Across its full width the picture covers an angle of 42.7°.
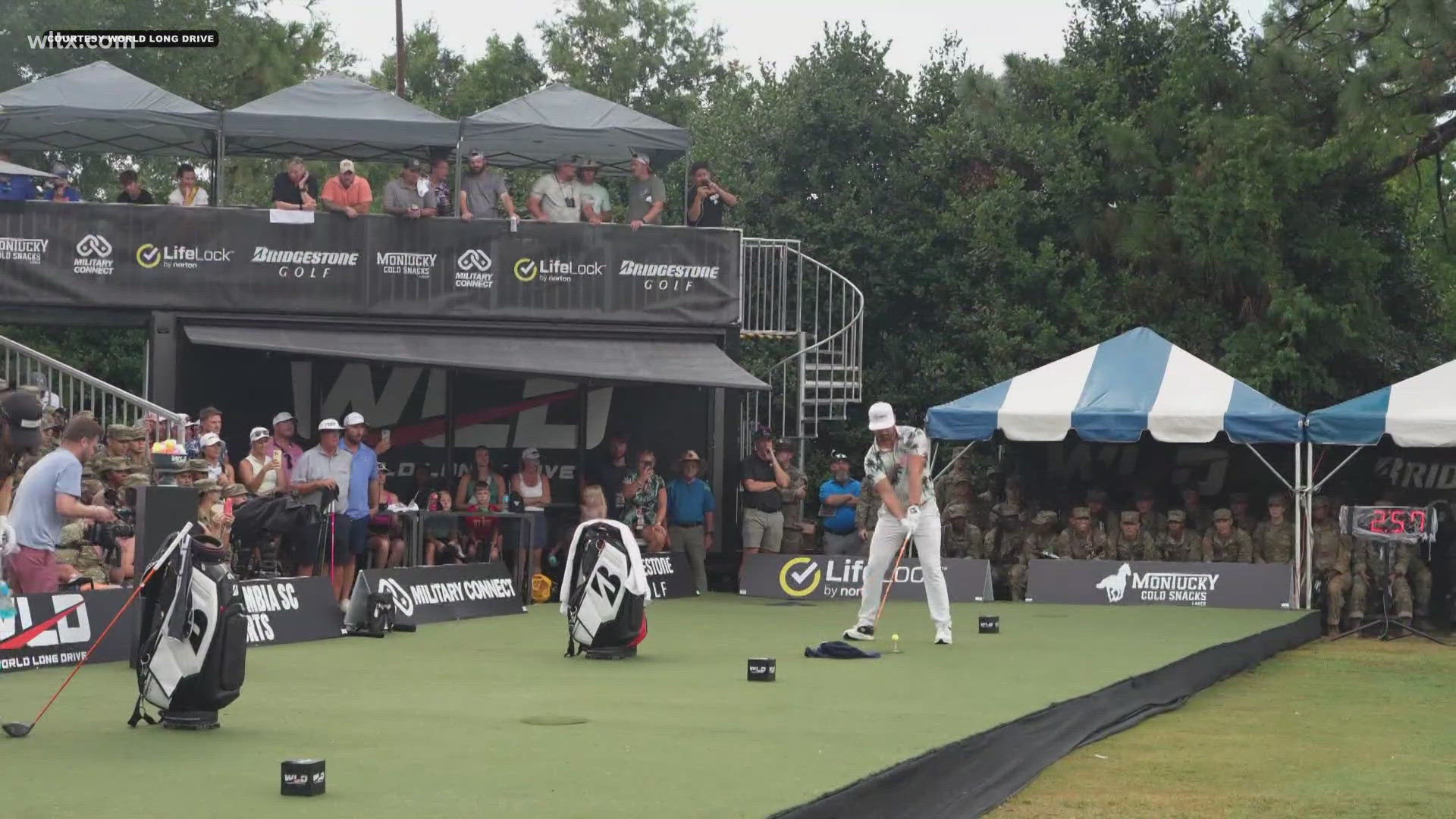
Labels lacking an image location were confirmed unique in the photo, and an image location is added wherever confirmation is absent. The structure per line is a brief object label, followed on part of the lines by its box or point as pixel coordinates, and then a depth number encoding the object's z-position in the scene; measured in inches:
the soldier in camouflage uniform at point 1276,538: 815.1
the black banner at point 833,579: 816.9
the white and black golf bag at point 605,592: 491.5
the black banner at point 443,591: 612.7
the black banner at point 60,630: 454.9
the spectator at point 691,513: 843.4
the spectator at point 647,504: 826.2
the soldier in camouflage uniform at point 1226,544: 820.6
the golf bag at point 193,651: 346.3
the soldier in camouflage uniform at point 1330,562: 751.7
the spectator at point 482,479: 785.6
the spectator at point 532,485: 816.3
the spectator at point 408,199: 821.9
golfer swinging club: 554.3
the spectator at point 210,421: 663.1
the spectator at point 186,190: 824.3
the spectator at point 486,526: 764.6
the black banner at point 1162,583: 776.9
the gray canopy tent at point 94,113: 802.2
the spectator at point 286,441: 687.1
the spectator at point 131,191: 819.4
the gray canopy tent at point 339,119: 816.3
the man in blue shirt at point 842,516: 868.6
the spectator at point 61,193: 812.0
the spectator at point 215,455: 624.7
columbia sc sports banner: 543.2
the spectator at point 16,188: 787.4
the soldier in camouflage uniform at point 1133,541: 837.2
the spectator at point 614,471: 855.1
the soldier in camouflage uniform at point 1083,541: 847.1
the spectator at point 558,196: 855.1
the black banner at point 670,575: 796.0
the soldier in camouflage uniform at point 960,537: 865.5
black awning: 783.1
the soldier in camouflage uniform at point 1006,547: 859.4
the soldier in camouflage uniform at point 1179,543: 834.8
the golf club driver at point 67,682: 332.8
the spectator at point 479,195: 844.6
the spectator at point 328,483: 629.9
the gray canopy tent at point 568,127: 840.3
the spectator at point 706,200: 863.7
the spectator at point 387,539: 688.4
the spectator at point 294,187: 827.4
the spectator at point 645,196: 851.4
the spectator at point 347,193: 818.2
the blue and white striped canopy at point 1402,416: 741.9
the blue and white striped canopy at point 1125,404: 784.3
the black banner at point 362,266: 802.2
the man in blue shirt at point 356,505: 642.2
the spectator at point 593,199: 858.8
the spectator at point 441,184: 836.6
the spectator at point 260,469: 655.8
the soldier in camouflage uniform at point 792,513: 888.9
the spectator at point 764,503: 864.3
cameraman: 421.7
